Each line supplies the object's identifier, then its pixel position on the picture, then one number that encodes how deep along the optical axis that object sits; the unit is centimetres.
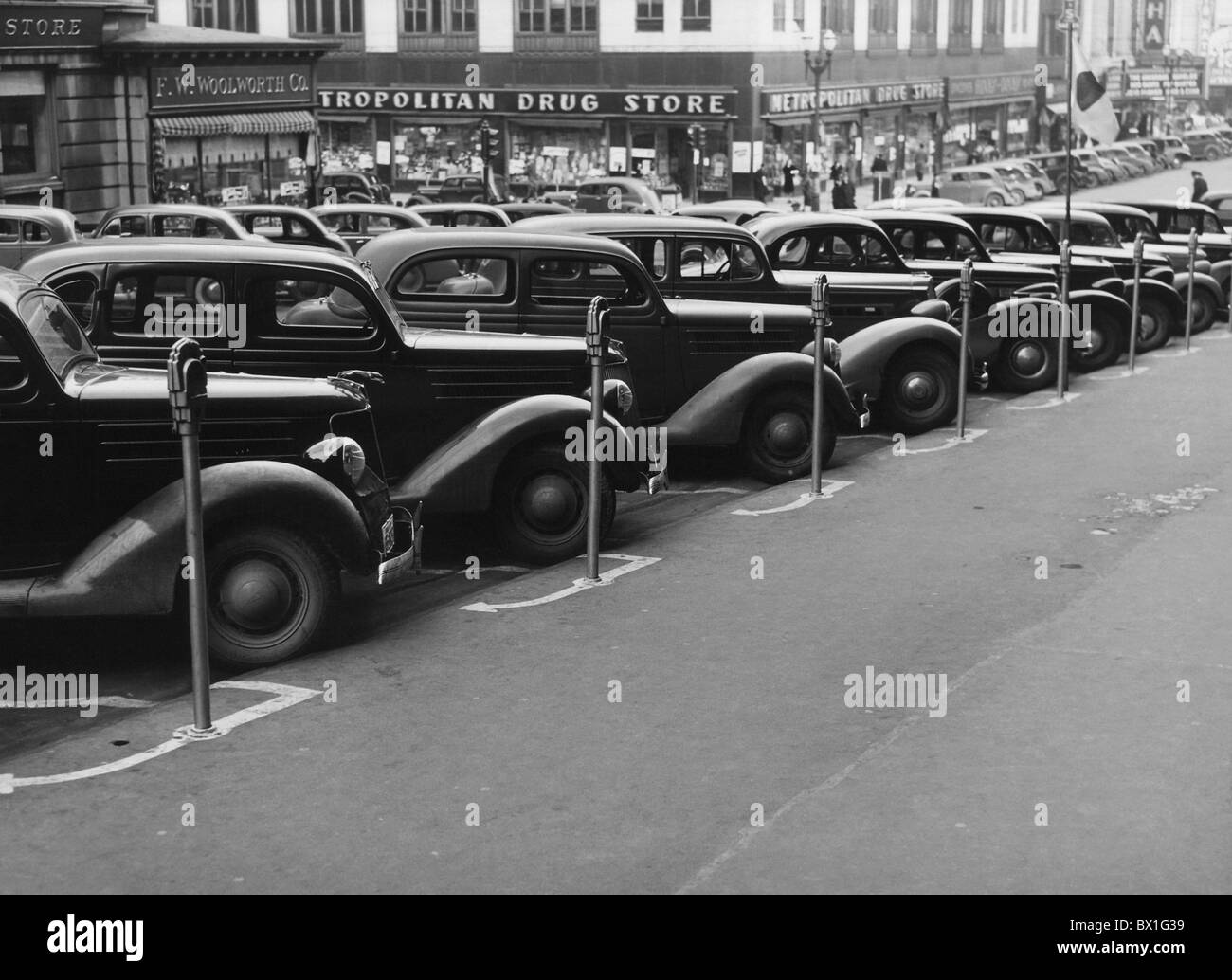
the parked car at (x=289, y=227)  2333
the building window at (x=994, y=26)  7875
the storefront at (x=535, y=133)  5778
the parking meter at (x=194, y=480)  772
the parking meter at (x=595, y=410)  1027
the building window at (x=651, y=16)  5800
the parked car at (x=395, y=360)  1063
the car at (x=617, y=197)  4066
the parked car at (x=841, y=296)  1498
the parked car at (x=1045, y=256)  2061
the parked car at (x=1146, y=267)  2259
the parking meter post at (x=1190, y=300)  2195
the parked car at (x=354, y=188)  4412
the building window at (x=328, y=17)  6303
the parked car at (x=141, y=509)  859
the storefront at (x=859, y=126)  5862
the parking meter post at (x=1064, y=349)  1727
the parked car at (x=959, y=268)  1889
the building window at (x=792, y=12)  5809
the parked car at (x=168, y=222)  2203
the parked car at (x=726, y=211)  2195
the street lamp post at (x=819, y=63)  5291
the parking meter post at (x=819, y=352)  1280
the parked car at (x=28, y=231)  2025
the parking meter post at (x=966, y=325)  1509
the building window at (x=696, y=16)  5728
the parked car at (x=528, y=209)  2888
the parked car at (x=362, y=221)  2559
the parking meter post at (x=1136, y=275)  1981
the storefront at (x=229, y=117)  3472
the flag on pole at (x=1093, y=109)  2172
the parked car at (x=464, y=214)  2566
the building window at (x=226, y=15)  6006
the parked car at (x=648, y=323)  1295
